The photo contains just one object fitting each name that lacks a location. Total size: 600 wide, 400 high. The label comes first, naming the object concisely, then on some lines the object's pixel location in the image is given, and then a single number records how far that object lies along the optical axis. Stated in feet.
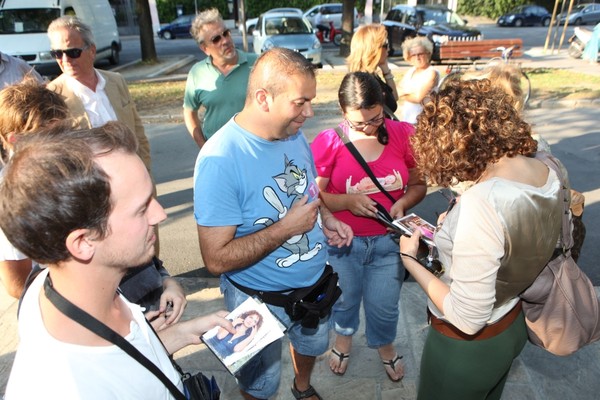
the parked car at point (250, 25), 80.80
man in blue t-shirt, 6.09
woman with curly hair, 4.72
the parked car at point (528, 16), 96.89
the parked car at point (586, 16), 91.09
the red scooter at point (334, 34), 69.72
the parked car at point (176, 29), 95.71
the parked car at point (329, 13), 74.86
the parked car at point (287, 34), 44.04
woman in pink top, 8.02
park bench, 40.86
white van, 41.57
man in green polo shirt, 13.20
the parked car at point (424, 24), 48.62
